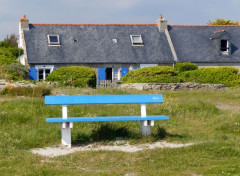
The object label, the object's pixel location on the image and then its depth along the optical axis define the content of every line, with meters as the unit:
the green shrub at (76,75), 26.64
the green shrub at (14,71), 25.90
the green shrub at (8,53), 31.81
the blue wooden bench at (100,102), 8.90
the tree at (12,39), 48.24
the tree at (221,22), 51.62
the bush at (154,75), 26.58
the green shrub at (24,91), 15.71
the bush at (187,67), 32.03
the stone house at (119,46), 33.62
